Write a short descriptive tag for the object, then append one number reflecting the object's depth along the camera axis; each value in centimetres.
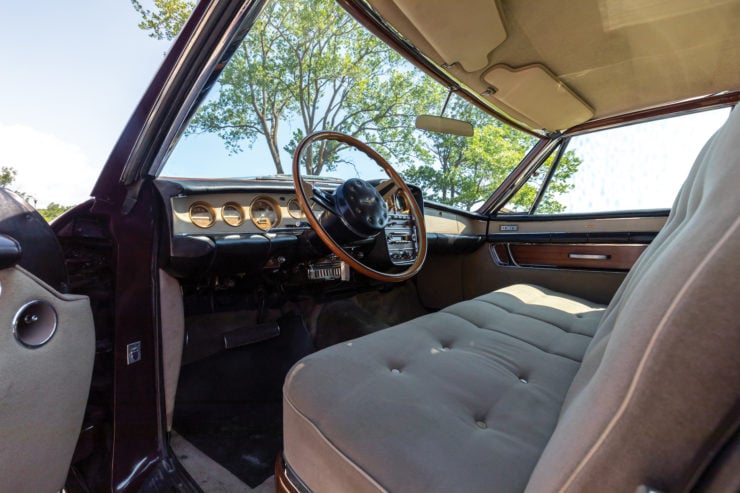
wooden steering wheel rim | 113
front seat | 30
